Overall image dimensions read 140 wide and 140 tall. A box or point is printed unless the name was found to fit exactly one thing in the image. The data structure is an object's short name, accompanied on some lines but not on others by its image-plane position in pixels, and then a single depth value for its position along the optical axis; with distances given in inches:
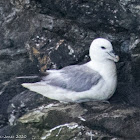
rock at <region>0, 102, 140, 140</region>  449.4
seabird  497.7
